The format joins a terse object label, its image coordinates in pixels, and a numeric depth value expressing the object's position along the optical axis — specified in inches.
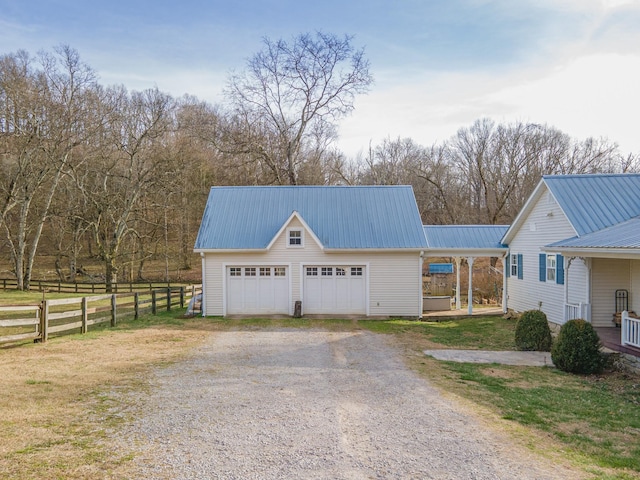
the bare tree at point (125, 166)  1187.3
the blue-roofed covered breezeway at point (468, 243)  799.1
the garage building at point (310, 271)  753.0
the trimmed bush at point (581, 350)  416.5
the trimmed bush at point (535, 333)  515.2
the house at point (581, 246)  525.0
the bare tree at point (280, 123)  1306.6
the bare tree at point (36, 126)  1096.2
